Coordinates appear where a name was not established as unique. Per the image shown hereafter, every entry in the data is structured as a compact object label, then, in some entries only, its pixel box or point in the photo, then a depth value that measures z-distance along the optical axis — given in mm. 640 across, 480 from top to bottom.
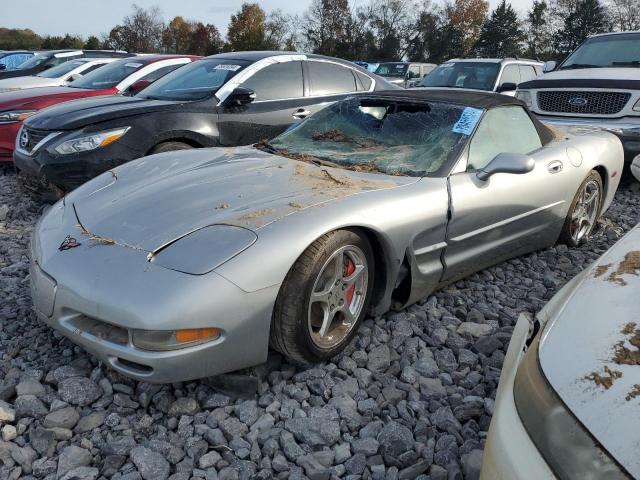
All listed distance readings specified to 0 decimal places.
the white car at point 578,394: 1139
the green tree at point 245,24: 51031
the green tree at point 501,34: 48219
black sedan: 4629
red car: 6203
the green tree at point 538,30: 48000
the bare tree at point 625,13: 44594
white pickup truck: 6094
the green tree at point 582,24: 44250
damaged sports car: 2172
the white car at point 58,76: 8742
